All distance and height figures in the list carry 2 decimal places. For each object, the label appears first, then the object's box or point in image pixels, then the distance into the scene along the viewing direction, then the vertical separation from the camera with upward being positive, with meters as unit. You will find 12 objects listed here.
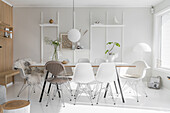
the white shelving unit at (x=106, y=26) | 5.28 +1.04
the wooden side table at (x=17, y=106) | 1.92 -0.74
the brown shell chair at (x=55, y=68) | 2.88 -0.29
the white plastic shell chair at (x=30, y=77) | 3.41 -0.58
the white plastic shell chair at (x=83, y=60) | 4.45 -0.19
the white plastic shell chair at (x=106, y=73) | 3.08 -0.42
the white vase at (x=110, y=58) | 3.84 -0.11
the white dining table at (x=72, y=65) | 3.36 -0.26
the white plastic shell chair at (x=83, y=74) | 3.00 -0.43
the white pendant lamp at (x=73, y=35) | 3.74 +0.50
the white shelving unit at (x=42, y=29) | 5.37 +0.94
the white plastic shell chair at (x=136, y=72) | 3.57 -0.50
